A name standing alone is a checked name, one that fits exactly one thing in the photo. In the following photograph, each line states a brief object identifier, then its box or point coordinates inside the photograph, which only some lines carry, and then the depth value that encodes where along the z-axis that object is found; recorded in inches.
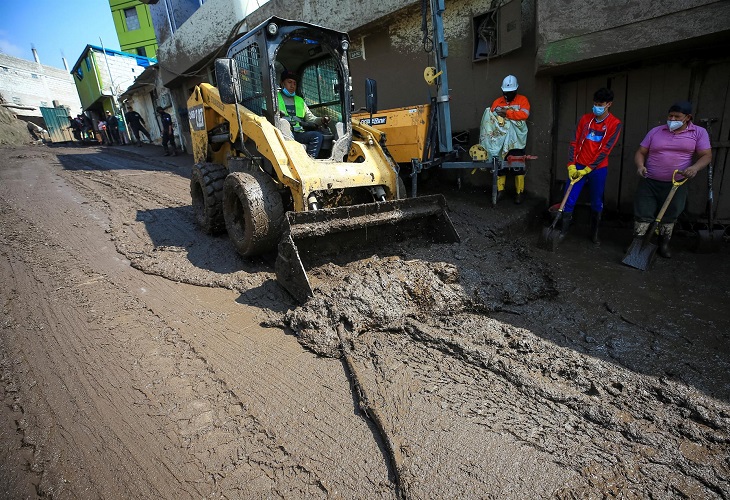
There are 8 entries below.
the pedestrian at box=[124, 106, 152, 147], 595.5
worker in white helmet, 209.2
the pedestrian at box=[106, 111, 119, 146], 713.6
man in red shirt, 171.5
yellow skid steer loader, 138.3
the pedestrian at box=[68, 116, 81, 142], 758.2
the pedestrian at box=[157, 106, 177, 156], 507.2
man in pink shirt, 152.8
